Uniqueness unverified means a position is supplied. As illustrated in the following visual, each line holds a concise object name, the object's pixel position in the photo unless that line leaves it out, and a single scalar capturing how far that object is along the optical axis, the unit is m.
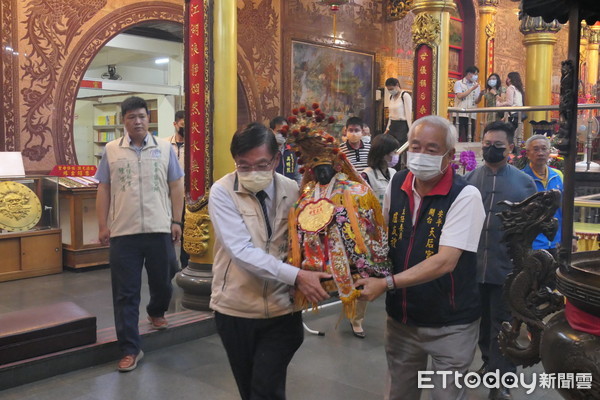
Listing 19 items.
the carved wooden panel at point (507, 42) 14.75
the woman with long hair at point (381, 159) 4.52
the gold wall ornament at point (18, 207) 6.25
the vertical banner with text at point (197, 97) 5.06
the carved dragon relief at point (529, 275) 2.25
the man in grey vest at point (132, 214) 3.86
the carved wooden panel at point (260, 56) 9.12
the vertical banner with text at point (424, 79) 8.18
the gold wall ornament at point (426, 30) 8.09
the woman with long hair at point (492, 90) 9.94
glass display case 6.25
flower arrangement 6.20
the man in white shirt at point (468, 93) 10.13
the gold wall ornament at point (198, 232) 5.12
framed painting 9.99
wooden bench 3.64
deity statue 2.09
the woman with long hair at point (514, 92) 9.78
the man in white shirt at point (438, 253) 2.20
